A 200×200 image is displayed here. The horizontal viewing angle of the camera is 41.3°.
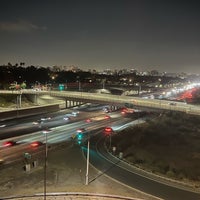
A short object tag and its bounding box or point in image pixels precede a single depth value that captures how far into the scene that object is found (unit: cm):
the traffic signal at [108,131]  6581
